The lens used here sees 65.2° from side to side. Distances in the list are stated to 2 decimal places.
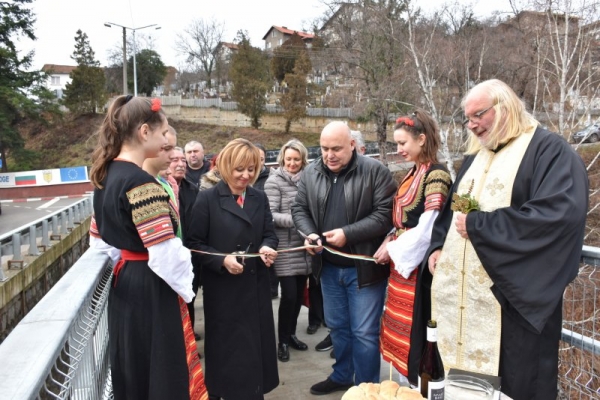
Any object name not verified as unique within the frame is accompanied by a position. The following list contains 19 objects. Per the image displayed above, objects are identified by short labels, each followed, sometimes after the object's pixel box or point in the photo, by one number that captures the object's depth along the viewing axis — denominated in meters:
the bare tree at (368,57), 23.02
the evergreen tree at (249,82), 38.12
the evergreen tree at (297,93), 36.56
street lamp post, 24.08
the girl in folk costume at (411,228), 3.03
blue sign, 26.47
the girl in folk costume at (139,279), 2.25
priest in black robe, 2.22
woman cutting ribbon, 3.06
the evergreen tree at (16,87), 28.34
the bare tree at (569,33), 9.83
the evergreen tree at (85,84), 38.44
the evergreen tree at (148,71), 44.28
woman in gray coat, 4.19
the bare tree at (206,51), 50.34
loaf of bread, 1.64
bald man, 3.29
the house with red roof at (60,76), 70.81
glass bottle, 1.69
